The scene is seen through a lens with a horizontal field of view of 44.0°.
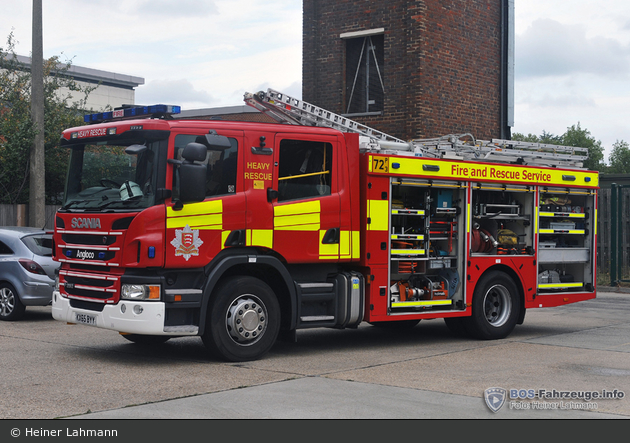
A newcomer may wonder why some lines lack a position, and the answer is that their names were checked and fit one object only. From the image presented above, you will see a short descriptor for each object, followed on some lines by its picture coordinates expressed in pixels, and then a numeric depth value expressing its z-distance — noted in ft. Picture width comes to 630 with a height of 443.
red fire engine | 29.25
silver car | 42.55
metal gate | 66.59
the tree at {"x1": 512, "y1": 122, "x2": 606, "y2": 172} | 231.91
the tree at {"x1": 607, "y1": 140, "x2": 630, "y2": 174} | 242.21
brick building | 60.08
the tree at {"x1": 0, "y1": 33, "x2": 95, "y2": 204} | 62.95
